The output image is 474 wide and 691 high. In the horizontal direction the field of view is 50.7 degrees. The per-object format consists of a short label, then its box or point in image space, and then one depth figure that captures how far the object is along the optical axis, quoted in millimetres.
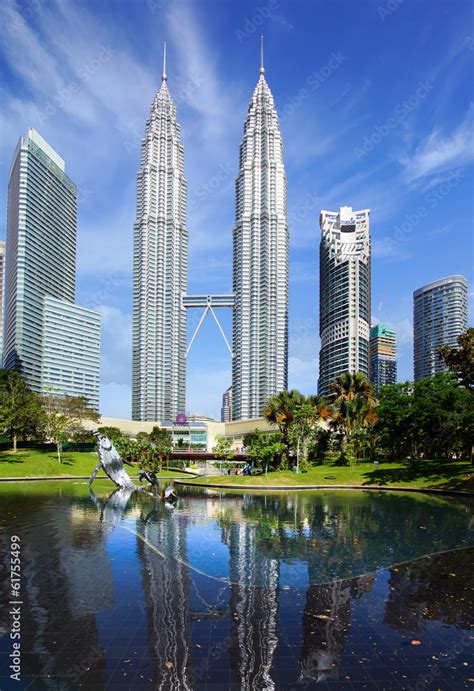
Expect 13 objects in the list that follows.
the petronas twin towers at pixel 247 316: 182250
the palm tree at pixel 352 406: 67375
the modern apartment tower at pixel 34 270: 173875
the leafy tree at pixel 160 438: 97100
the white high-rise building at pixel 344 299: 175750
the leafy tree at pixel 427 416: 47375
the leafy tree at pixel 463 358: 49719
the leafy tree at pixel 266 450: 58488
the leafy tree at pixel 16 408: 69412
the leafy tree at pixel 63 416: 76562
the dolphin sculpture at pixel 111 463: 43219
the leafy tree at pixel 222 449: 67425
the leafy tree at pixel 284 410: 64750
